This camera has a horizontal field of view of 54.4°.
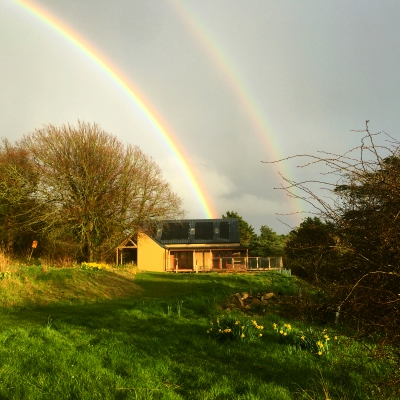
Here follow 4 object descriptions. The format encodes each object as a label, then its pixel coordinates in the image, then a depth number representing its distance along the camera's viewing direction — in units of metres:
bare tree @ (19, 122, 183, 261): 26.27
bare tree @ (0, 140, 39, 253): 25.75
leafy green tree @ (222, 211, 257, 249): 64.76
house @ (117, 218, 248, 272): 37.56
